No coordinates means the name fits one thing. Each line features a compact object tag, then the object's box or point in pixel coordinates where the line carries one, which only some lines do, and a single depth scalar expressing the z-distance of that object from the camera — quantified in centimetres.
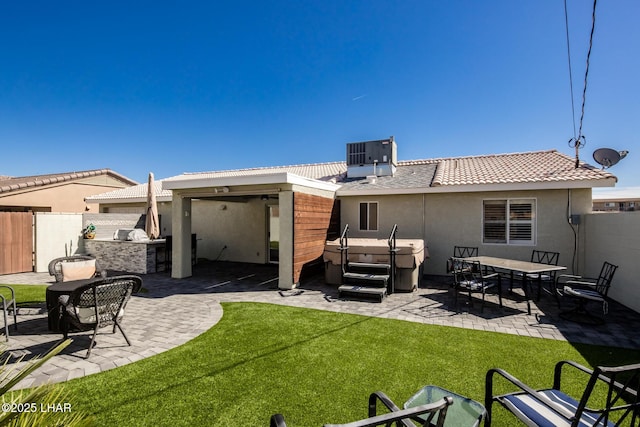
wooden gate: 1200
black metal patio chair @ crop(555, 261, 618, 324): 648
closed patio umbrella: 1312
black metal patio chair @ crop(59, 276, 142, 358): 484
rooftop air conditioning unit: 1480
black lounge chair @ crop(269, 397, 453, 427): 173
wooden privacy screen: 970
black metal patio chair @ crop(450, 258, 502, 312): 761
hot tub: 916
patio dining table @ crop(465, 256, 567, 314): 712
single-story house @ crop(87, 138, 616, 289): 981
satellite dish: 1002
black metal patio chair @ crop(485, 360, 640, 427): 211
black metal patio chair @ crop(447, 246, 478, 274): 1114
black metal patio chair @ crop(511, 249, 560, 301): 989
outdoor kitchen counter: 1247
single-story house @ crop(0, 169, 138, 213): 1692
